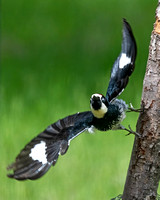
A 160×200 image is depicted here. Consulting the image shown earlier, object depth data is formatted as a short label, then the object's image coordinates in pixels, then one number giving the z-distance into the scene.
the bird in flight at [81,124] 5.81
